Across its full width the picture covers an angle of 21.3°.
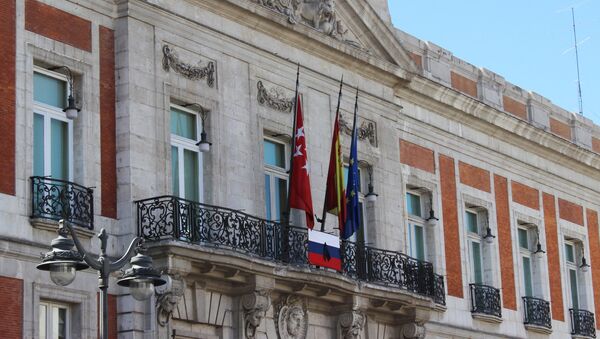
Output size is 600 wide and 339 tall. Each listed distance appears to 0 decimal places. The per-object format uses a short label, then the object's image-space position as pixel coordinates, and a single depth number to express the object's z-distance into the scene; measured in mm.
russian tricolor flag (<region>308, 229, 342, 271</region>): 26953
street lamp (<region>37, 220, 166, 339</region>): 17906
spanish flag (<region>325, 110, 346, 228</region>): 27811
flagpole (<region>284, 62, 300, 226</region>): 27094
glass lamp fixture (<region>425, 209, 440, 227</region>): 32688
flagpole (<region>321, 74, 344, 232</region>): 27703
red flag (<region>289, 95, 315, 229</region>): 26938
